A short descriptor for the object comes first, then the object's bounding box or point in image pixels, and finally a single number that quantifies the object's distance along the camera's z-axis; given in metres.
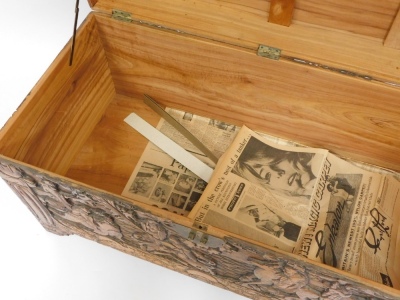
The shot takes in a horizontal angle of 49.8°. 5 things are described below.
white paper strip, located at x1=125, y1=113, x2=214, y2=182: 1.06
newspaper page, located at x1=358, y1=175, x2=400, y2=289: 0.90
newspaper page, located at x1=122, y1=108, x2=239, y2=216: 1.03
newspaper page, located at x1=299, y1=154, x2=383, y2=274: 0.93
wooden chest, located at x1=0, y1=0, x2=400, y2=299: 0.77
